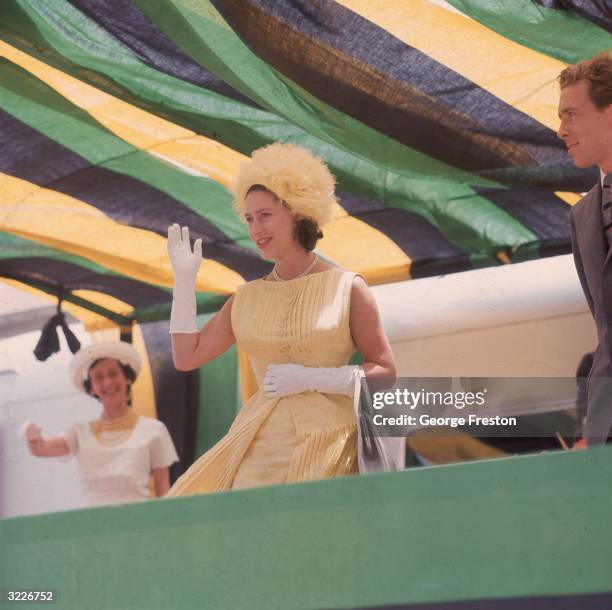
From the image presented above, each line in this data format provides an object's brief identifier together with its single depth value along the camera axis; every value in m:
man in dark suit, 4.23
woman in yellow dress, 5.05
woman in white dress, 8.63
